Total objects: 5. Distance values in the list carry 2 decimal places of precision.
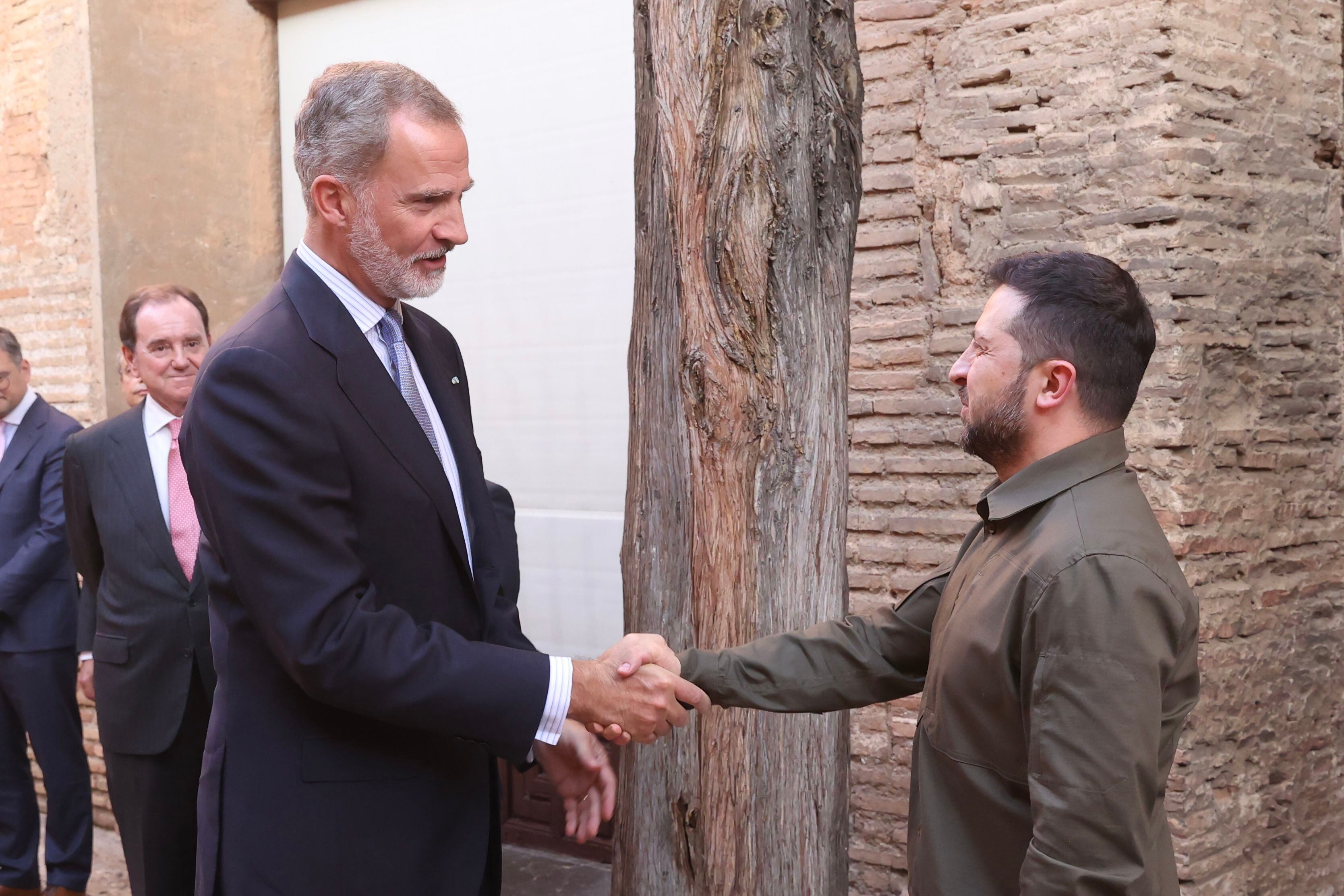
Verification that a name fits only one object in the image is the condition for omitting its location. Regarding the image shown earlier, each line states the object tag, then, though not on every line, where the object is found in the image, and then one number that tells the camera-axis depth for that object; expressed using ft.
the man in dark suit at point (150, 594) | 12.21
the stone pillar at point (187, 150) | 19.35
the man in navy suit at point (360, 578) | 6.52
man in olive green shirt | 5.68
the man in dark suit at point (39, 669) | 16.61
